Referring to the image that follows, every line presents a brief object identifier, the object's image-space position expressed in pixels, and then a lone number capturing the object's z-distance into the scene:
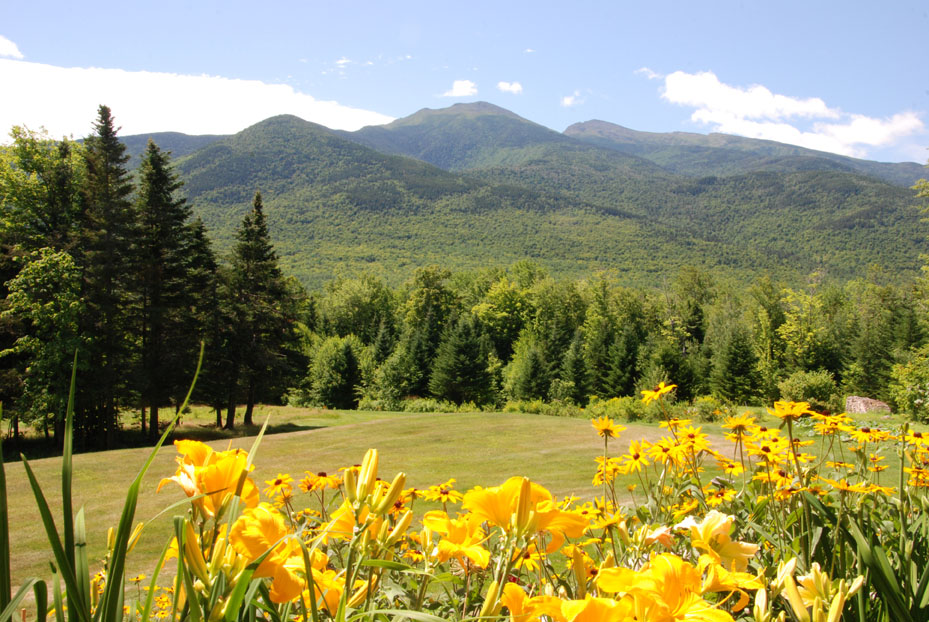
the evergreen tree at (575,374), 33.00
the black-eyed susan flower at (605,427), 2.39
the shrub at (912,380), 17.28
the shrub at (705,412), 18.06
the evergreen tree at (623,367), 33.91
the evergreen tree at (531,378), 33.56
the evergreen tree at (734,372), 32.03
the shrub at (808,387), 26.95
